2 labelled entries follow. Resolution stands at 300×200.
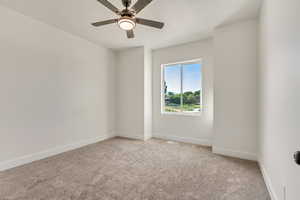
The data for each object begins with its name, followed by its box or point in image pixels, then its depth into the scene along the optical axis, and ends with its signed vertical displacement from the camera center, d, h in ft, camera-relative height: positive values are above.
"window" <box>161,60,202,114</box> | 12.18 +0.95
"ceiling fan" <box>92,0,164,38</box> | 5.47 +3.46
